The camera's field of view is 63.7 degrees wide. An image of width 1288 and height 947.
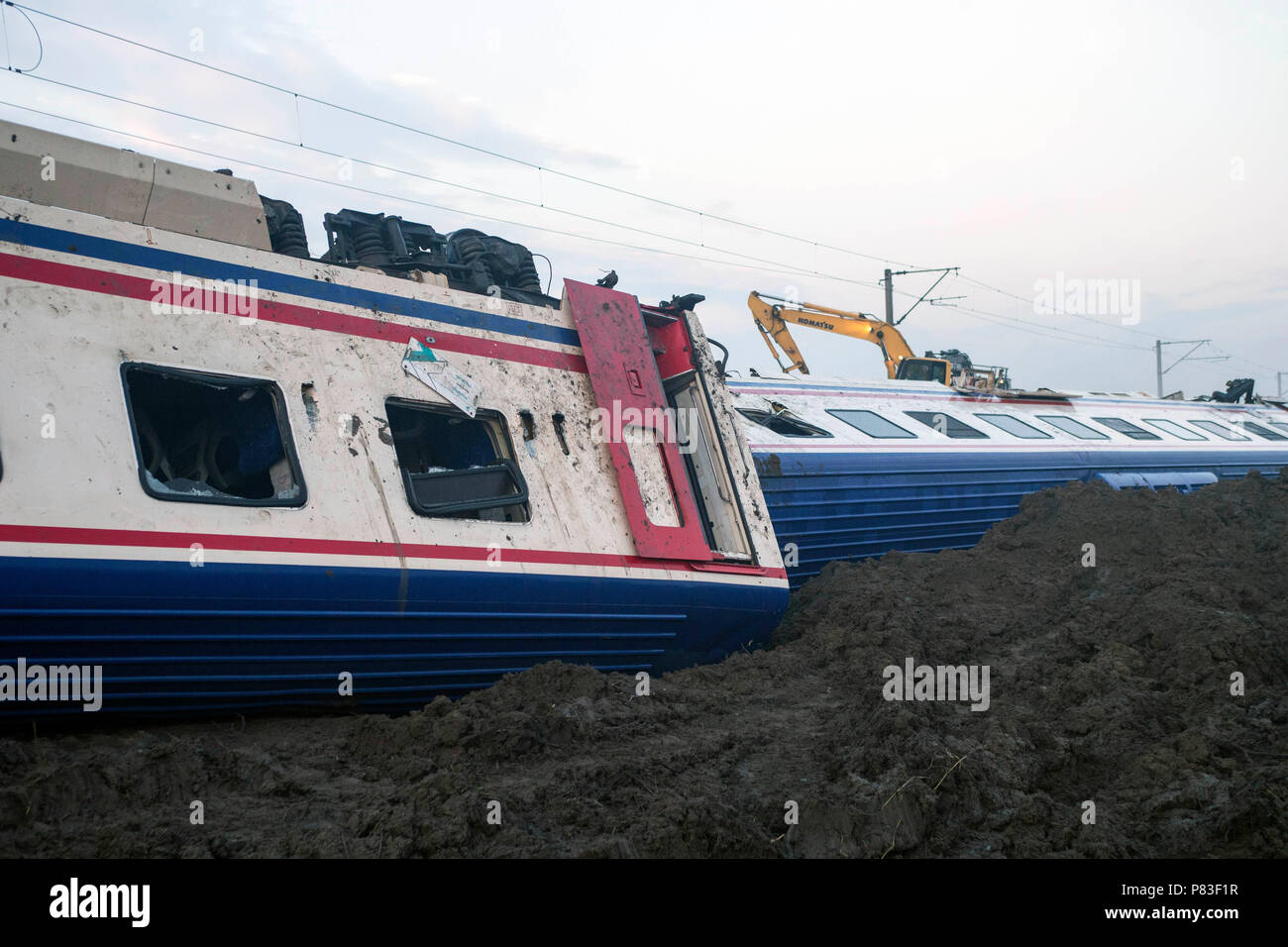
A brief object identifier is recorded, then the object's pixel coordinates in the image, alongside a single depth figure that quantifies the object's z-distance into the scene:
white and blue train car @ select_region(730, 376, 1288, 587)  8.94
